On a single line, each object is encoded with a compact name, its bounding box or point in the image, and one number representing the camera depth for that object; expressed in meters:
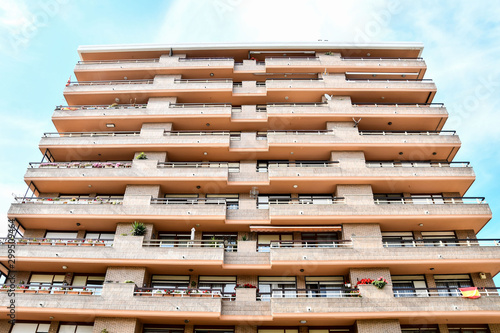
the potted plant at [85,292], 29.83
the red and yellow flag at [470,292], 28.02
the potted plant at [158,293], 29.05
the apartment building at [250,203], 28.55
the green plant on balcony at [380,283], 28.27
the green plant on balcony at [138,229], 31.91
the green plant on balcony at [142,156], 36.34
